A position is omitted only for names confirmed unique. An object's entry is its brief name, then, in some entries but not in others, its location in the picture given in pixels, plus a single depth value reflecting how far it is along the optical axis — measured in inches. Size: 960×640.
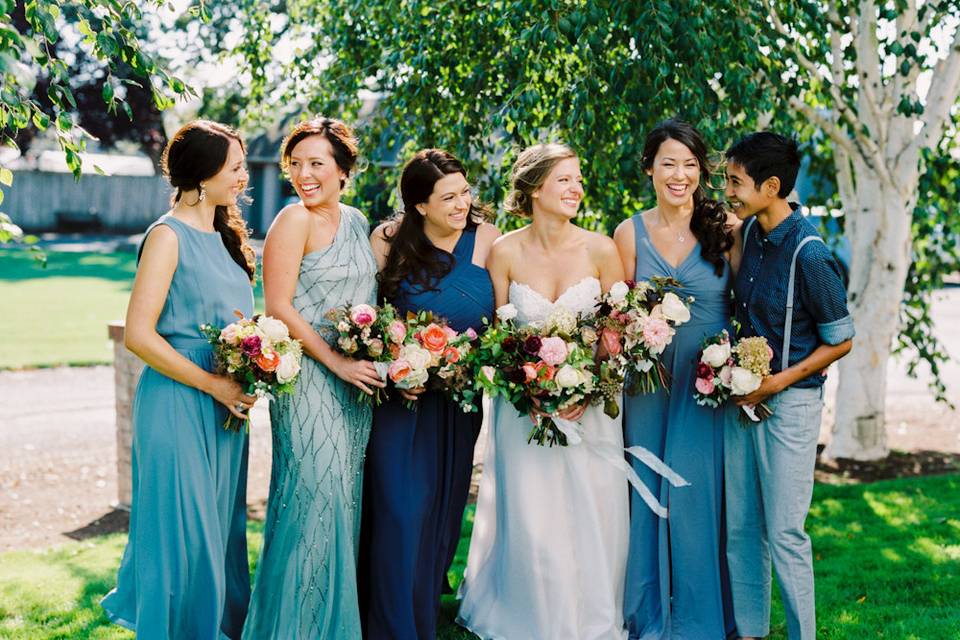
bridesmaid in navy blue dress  180.4
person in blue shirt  169.8
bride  186.5
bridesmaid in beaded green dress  172.4
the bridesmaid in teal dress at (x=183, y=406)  154.1
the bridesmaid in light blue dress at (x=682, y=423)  184.4
